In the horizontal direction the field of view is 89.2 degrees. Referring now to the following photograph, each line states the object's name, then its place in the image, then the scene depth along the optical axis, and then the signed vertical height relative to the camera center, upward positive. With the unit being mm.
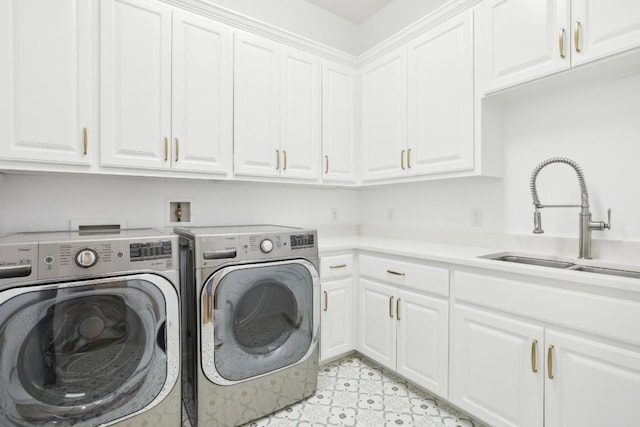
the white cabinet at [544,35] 1370 +847
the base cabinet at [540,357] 1184 -601
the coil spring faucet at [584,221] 1598 -38
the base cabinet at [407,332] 1771 -724
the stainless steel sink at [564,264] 1462 -256
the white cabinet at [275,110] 2088 +706
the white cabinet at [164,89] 1674 +690
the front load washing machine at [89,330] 1198 -482
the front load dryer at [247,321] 1561 -570
